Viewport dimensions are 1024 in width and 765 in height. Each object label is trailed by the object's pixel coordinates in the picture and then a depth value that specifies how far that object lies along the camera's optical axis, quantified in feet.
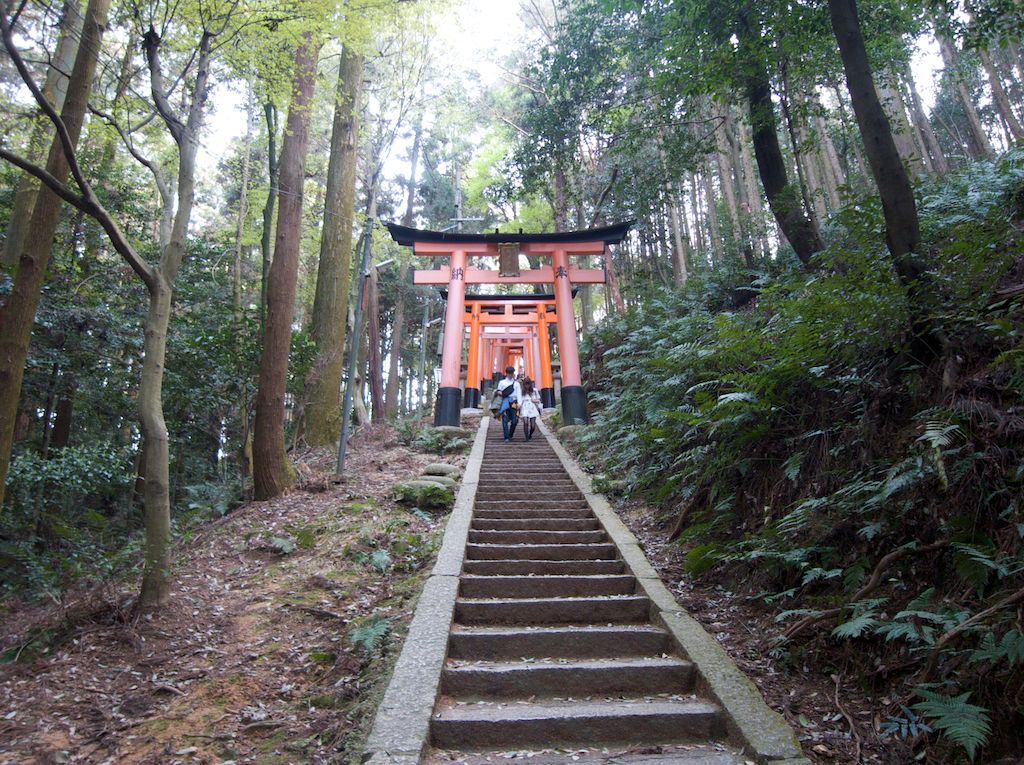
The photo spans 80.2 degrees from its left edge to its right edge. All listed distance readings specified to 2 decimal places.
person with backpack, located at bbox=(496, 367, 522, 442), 41.91
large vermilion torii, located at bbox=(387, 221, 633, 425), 45.47
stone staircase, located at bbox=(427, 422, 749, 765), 11.05
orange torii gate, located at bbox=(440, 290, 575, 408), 63.26
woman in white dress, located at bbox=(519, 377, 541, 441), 41.68
